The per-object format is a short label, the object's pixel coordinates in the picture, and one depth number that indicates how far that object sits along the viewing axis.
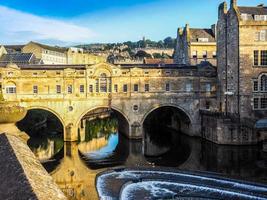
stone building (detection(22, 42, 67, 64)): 95.94
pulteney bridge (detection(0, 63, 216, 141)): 49.56
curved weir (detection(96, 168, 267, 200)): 26.69
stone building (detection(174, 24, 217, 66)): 65.00
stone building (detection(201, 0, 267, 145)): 45.59
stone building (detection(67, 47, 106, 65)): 120.31
